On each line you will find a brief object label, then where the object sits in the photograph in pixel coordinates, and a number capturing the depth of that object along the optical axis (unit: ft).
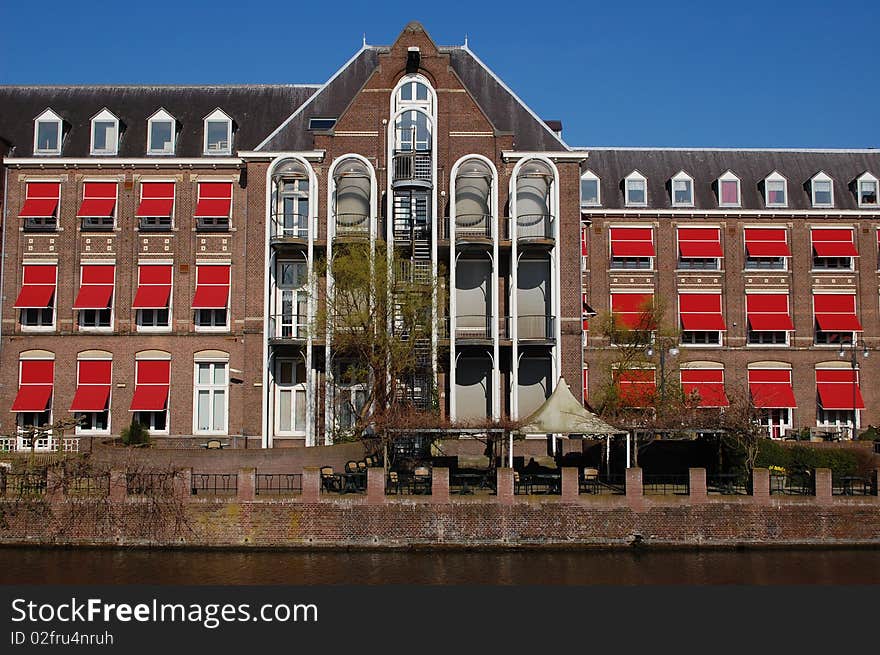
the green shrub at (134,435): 129.29
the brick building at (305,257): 134.31
